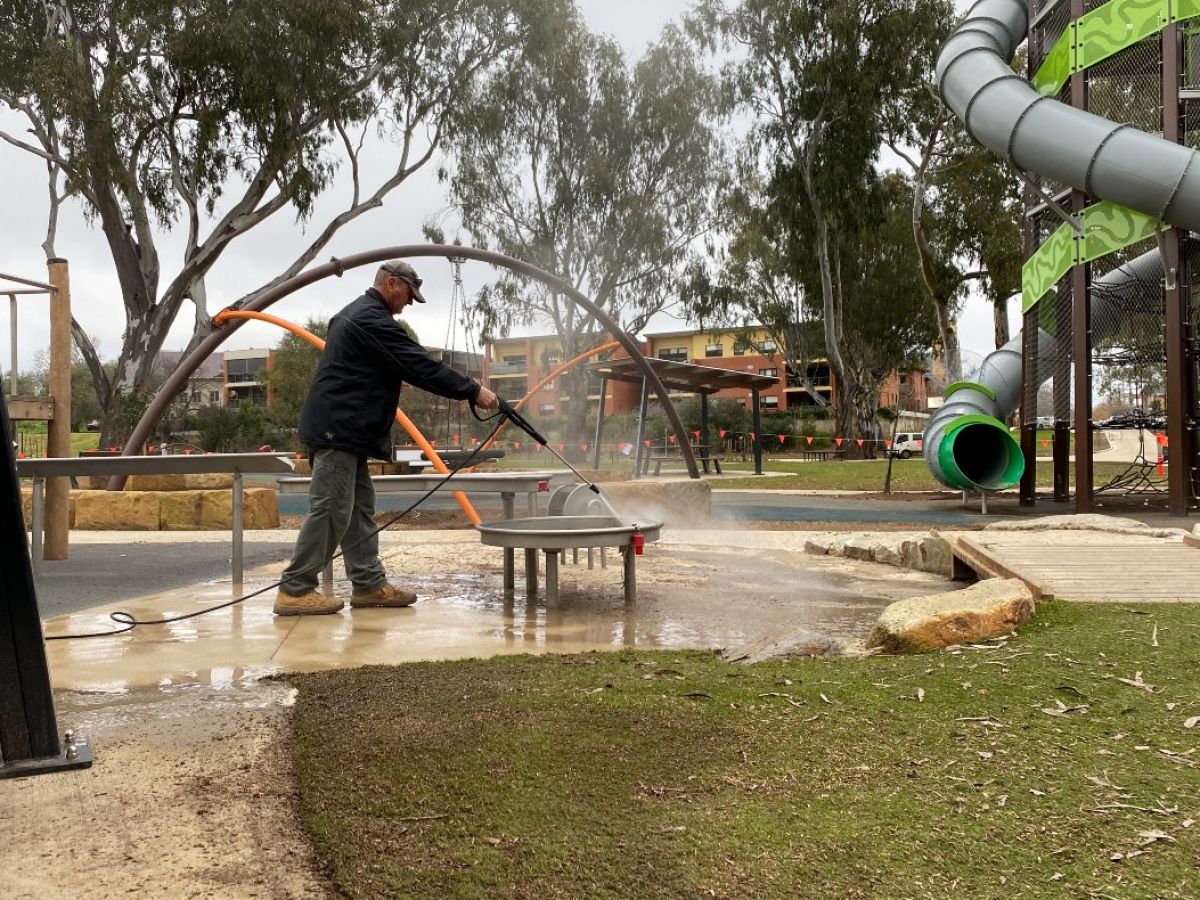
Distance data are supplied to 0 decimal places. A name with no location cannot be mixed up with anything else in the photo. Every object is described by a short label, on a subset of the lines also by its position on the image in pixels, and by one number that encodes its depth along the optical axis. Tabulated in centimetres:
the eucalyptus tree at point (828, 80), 3125
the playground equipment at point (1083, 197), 1172
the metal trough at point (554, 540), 497
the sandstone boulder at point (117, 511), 1145
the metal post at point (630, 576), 527
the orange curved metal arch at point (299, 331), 834
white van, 3878
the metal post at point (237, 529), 627
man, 503
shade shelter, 1920
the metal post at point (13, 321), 877
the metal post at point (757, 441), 2634
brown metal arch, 1005
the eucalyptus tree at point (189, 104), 2164
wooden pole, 761
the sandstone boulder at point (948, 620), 371
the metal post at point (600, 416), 1943
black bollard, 203
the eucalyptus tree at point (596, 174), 3247
